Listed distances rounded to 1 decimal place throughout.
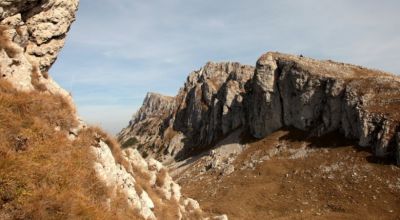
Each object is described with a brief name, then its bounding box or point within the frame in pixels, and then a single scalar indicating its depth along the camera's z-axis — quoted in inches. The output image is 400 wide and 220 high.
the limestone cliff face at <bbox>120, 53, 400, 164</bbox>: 2498.8
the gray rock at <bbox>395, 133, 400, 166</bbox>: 2128.9
